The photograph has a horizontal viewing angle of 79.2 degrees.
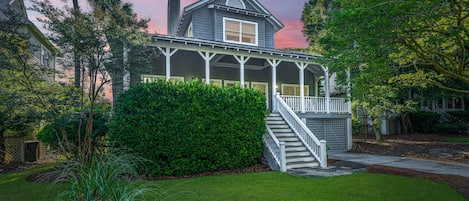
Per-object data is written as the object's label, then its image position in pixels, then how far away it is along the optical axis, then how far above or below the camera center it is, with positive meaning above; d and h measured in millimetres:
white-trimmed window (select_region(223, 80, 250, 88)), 15302 +1430
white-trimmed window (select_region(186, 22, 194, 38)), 15703 +4494
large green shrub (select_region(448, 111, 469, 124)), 21094 -572
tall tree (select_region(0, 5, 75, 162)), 6836 +822
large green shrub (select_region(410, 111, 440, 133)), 20984 -924
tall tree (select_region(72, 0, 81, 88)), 6809 +1309
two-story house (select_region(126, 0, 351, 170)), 10758 +2109
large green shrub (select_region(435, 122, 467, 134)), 19689 -1351
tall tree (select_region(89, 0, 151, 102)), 7051 +2120
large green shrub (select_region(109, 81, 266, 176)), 8164 -516
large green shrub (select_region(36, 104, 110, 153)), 9688 -721
